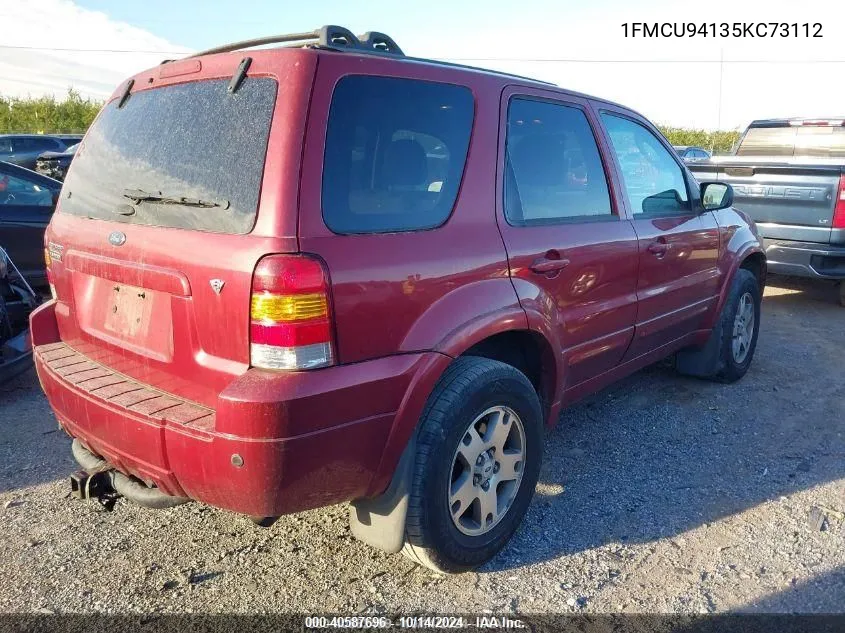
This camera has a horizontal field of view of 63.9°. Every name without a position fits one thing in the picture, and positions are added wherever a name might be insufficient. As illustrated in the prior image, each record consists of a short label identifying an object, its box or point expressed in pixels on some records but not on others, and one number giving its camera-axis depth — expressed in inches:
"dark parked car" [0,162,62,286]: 238.8
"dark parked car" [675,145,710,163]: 459.6
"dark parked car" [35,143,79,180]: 442.6
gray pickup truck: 249.4
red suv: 80.0
